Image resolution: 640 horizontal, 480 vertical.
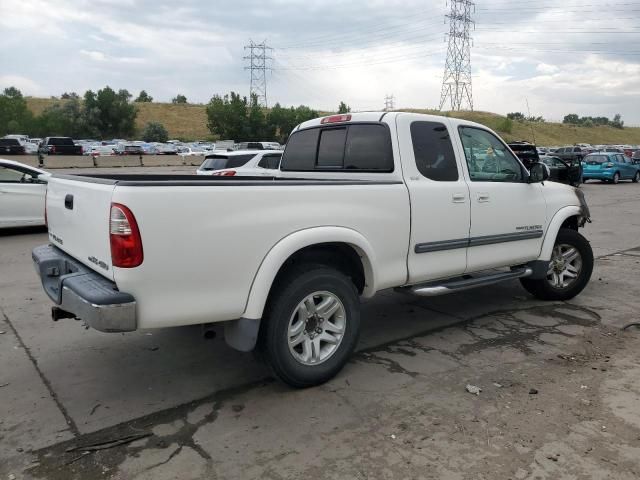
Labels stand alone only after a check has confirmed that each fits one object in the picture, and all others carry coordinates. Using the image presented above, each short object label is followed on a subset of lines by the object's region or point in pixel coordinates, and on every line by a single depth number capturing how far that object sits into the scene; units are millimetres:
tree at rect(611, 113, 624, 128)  124375
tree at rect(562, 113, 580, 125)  123062
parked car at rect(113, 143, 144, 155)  49197
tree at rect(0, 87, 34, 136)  83562
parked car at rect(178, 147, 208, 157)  43047
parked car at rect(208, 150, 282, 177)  12680
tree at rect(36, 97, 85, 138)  82875
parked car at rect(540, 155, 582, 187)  21359
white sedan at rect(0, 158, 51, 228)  9953
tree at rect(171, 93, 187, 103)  131125
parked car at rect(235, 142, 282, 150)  41688
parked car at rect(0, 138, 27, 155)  38250
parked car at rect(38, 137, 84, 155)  40938
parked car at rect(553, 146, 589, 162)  28711
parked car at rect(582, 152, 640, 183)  27250
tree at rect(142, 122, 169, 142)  84500
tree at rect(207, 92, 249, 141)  73438
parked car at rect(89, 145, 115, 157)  49312
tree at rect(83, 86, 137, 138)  83188
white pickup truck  3068
